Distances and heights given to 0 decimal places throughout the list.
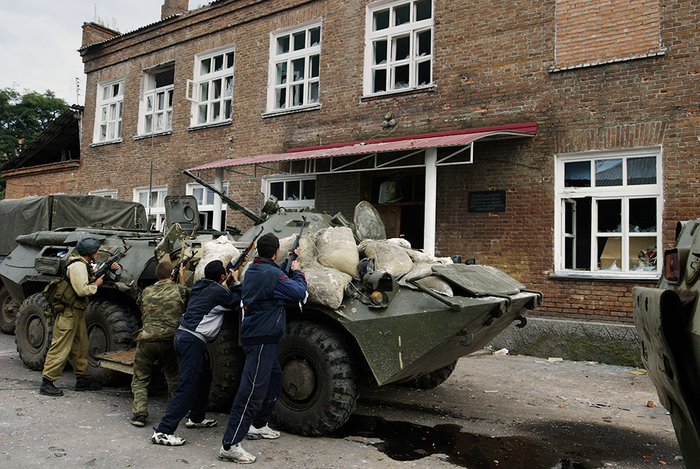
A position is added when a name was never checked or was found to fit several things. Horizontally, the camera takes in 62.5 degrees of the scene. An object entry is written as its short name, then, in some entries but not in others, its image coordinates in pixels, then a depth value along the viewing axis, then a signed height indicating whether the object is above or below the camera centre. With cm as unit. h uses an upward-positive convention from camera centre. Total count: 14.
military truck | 1046 +83
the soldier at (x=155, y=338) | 479 -64
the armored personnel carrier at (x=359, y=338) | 424 -56
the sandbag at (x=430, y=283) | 443 -10
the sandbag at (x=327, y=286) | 442 -16
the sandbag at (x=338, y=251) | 491 +14
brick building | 827 +258
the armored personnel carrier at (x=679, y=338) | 250 -27
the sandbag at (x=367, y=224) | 609 +47
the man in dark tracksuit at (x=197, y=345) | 429 -64
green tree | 2819 +717
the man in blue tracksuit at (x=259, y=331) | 393 -46
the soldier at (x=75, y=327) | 559 -68
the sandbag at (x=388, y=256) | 507 +12
